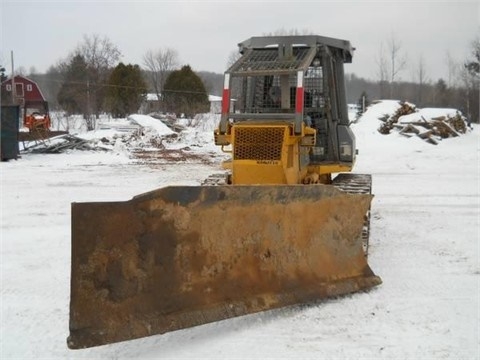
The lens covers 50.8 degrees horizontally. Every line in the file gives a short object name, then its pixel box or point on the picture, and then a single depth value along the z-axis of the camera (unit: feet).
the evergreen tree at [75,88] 118.32
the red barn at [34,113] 68.44
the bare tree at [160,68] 181.64
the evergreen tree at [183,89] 128.67
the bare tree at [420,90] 205.46
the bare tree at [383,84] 179.22
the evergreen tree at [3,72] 122.35
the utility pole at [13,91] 82.82
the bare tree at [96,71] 116.26
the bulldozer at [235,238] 11.69
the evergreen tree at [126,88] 122.93
